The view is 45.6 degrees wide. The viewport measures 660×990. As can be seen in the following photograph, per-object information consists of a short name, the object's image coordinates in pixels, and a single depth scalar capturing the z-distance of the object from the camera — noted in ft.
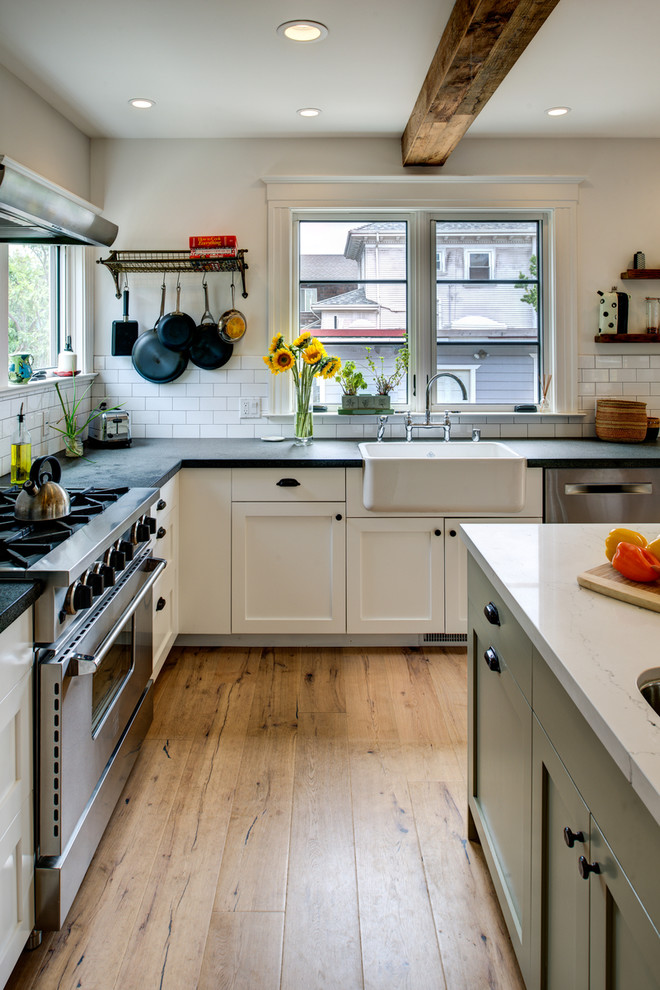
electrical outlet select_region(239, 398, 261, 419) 13.73
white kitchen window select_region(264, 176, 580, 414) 13.43
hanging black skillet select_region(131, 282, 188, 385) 13.44
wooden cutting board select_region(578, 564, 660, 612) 4.77
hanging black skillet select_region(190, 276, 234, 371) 13.43
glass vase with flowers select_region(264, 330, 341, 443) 12.28
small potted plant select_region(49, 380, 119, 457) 11.48
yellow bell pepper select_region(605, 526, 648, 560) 5.41
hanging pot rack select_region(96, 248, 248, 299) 13.15
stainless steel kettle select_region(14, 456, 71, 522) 6.88
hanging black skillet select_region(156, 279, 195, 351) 13.34
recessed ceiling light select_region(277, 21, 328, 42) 9.01
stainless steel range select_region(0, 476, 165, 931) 5.61
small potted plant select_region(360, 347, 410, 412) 13.35
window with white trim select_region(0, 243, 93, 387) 10.62
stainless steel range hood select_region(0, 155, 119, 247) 6.23
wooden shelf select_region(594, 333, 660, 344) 13.39
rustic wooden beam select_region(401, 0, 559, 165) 7.48
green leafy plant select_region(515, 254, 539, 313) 13.85
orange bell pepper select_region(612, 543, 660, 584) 4.97
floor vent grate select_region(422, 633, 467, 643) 12.24
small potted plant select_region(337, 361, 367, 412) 13.39
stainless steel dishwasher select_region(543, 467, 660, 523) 11.43
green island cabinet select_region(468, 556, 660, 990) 3.10
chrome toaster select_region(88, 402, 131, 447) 12.42
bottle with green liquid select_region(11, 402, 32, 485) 9.05
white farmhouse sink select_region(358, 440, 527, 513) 11.23
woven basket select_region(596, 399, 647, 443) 12.98
